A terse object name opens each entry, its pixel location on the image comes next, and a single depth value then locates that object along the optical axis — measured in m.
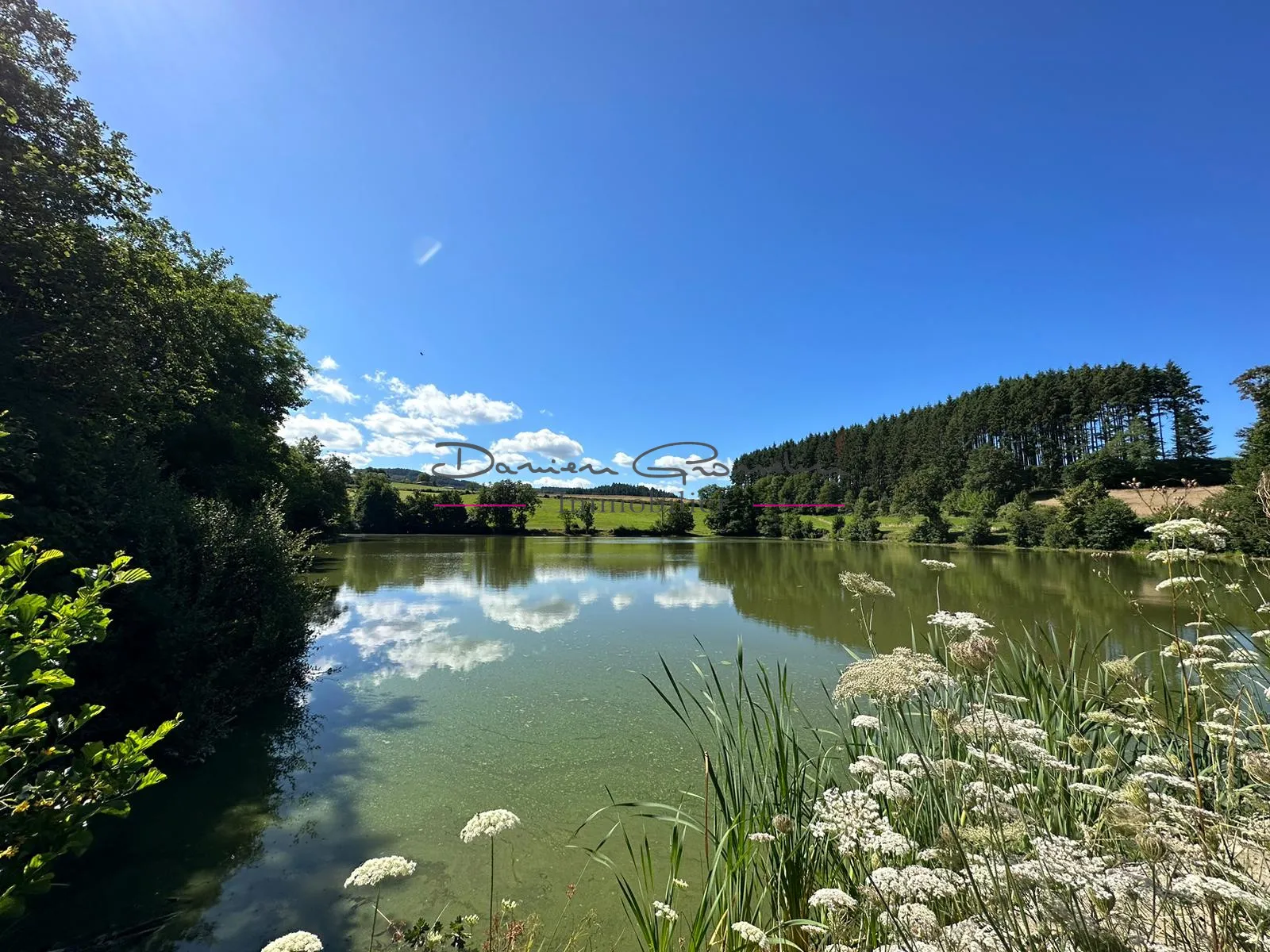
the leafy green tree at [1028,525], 39.94
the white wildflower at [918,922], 1.50
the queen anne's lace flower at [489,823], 2.09
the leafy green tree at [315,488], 25.58
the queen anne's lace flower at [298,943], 1.62
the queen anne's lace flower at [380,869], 1.92
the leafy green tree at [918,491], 58.47
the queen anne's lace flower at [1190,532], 2.25
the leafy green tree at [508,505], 66.88
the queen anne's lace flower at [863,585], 3.57
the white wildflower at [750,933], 1.84
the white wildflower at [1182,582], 2.03
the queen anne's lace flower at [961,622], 2.94
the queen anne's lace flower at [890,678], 2.45
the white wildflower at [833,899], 1.64
